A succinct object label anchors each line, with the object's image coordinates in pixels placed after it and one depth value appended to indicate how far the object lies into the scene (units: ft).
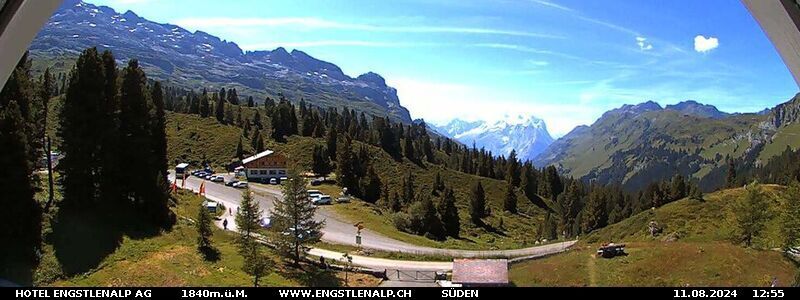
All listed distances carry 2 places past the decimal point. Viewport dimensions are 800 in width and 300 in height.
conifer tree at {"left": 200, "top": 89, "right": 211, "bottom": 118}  408.73
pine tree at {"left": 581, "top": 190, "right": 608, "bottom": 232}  289.04
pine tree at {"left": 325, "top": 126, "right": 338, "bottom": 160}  349.82
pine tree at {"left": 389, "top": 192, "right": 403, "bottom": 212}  259.80
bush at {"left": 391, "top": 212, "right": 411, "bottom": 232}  211.20
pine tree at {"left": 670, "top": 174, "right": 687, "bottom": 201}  306.14
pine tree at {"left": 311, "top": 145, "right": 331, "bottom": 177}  317.22
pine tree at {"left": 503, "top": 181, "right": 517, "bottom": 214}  346.74
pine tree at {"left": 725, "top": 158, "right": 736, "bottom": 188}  368.07
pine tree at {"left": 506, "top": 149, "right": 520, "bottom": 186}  414.41
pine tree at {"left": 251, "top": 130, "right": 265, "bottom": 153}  342.72
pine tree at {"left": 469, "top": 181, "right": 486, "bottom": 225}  282.36
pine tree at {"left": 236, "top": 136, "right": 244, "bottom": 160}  330.75
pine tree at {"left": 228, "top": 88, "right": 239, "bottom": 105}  521.24
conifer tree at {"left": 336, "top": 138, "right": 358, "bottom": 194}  285.64
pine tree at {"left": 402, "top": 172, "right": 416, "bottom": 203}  292.30
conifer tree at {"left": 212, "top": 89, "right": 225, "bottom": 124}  408.53
